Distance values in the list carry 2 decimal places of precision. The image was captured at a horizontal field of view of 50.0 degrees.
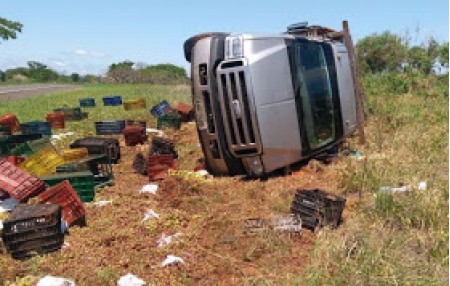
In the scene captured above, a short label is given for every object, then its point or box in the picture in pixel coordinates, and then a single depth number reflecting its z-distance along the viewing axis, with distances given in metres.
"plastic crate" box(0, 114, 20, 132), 13.75
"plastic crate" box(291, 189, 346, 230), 5.93
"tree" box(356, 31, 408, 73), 31.34
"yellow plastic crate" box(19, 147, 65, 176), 8.40
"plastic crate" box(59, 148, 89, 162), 9.04
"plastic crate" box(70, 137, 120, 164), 9.76
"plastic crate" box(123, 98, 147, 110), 18.38
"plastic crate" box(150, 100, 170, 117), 16.04
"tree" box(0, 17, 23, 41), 28.08
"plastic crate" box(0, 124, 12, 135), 12.16
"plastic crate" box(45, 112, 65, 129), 14.59
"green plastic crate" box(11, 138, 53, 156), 9.71
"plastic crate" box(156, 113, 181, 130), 13.98
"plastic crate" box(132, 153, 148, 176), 9.27
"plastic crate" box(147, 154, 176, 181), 8.73
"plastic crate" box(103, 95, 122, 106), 20.58
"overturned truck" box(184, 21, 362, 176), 7.70
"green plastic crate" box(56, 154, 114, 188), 8.14
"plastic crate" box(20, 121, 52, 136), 12.75
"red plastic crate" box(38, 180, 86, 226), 6.27
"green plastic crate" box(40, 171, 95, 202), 7.20
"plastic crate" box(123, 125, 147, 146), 11.87
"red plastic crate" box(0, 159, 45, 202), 6.96
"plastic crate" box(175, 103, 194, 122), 15.10
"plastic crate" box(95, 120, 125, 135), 13.40
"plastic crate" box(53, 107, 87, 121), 16.45
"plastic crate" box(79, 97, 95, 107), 20.45
